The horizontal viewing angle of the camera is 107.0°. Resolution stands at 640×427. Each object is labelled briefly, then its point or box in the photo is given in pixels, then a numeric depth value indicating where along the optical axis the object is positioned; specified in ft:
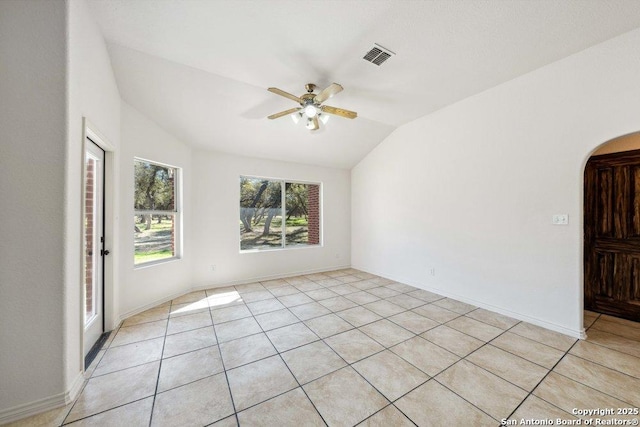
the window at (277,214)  16.49
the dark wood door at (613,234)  9.83
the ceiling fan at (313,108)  8.67
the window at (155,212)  11.71
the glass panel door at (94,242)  8.54
